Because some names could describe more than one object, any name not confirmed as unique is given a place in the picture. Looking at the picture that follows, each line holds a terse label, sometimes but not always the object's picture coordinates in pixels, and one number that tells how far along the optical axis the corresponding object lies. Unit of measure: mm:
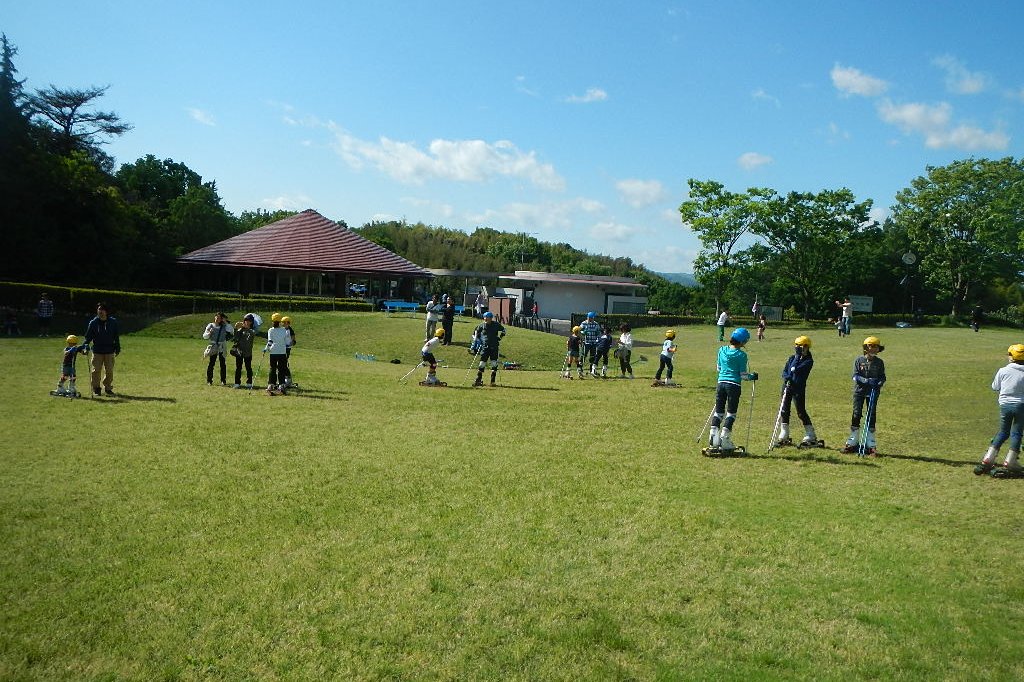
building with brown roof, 45656
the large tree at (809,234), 49969
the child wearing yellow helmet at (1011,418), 9750
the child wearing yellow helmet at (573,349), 21594
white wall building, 53562
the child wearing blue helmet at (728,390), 10875
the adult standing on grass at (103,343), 14594
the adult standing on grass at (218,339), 17031
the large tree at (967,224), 48906
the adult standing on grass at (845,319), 34531
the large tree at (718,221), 51062
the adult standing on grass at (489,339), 17938
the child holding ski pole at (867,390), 11117
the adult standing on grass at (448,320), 25825
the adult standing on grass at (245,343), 16734
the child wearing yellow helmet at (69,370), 14625
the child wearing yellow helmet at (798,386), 11453
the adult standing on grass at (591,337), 21969
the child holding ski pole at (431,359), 17803
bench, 40938
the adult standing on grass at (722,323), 34553
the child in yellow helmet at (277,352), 15992
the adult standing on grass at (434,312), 24922
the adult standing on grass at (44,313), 28312
